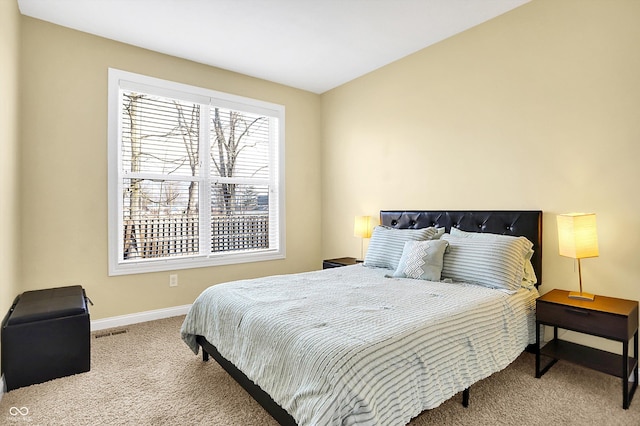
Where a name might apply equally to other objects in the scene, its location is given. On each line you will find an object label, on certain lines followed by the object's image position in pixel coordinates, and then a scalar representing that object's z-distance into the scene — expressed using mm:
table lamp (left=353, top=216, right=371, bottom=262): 3975
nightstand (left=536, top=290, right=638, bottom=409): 1953
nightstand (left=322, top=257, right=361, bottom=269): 3880
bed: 1395
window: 3418
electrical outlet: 3652
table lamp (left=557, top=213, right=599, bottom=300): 2215
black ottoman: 2195
